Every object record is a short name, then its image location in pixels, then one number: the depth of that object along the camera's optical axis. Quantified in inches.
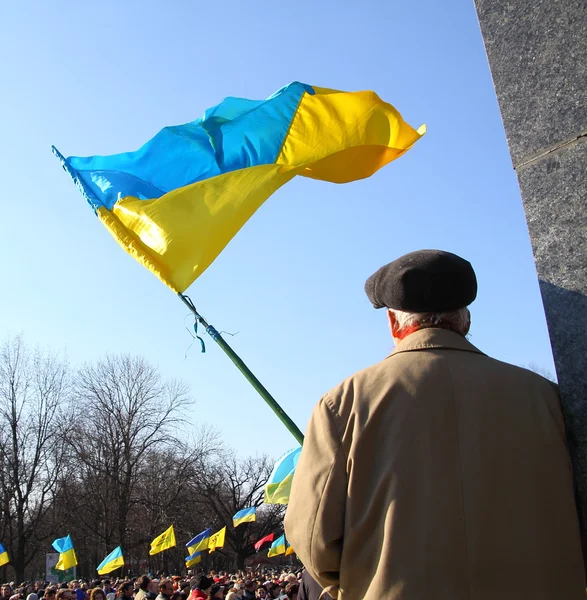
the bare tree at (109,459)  1583.4
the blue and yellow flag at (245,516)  1078.4
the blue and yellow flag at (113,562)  954.8
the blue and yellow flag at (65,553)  1027.3
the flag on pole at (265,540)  1354.5
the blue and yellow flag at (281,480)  566.6
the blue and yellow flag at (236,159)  230.8
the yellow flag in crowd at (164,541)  1054.4
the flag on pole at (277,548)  1116.5
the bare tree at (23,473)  1491.1
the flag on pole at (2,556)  976.9
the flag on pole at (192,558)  1140.5
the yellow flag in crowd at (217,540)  1020.5
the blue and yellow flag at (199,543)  1093.3
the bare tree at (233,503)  2142.0
